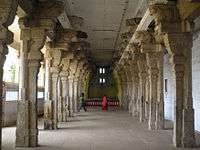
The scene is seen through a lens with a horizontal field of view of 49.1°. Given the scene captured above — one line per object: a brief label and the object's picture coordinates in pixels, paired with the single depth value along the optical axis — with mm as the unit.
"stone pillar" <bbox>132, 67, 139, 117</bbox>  13273
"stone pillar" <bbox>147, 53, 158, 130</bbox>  8622
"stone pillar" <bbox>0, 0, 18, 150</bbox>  3954
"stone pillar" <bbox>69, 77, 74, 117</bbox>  13576
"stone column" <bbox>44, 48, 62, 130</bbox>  8562
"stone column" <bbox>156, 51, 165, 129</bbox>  8546
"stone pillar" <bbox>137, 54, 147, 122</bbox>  10248
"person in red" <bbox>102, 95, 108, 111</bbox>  19169
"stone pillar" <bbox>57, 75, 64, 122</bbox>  10588
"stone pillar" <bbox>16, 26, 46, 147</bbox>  5975
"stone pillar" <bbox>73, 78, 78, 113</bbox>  15245
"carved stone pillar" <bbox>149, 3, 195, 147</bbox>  6126
